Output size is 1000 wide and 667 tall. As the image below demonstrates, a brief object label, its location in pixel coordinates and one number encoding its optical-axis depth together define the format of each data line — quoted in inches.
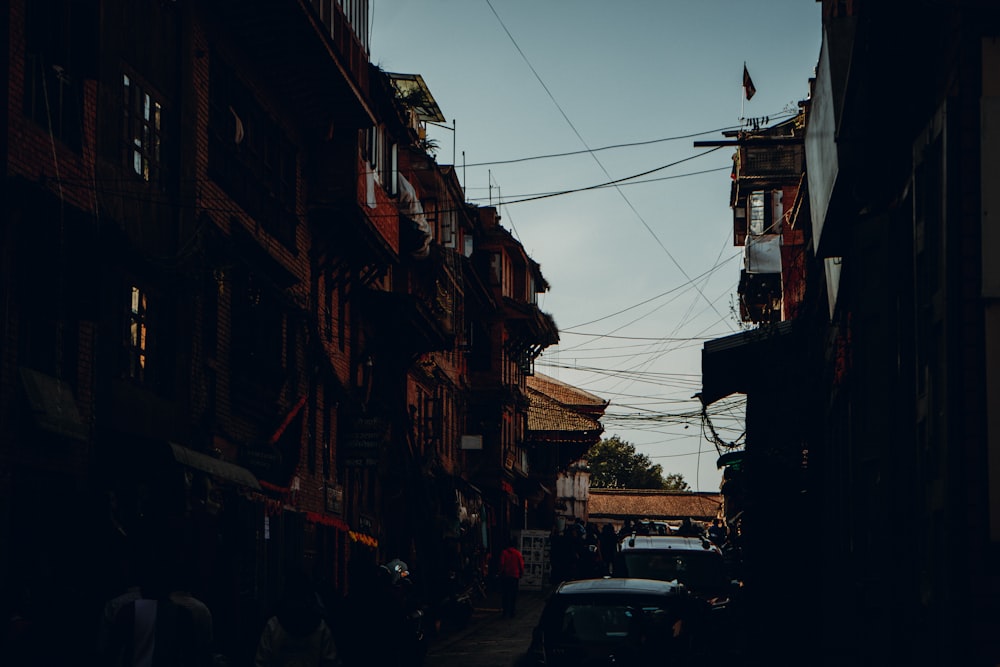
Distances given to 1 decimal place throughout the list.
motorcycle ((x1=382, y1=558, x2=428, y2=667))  504.4
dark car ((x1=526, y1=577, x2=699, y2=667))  551.2
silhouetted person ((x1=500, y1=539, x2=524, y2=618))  1355.8
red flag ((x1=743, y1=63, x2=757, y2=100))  1788.9
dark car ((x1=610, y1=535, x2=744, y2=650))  896.3
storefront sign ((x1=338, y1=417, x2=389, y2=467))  1231.5
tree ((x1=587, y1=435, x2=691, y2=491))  5260.8
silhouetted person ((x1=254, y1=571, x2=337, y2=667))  426.6
